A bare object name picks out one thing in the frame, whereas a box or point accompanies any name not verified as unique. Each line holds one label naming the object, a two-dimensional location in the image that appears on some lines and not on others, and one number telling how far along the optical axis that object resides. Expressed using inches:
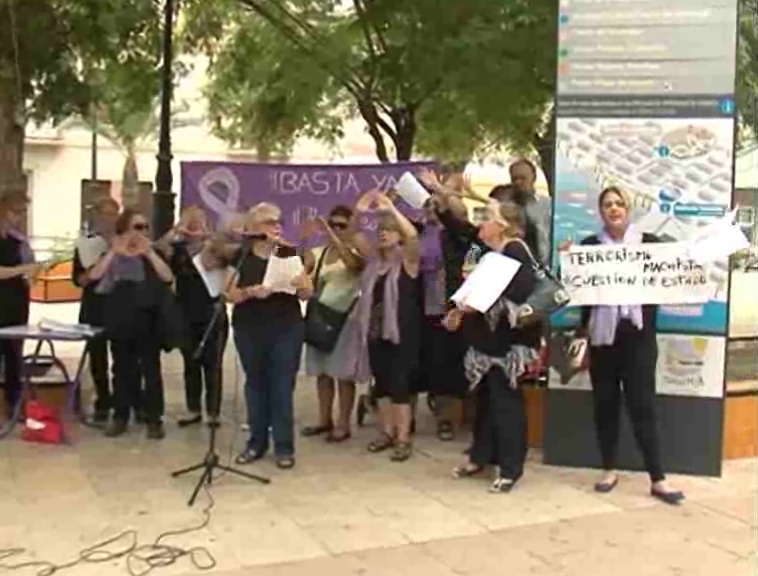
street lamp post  482.3
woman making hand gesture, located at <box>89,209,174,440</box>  314.5
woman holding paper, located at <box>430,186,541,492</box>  258.7
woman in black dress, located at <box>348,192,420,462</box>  287.7
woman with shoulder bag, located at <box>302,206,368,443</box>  307.4
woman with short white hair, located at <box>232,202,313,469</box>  275.7
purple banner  331.6
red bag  313.7
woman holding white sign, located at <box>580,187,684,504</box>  260.2
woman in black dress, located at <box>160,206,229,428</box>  317.7
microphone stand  269.0
